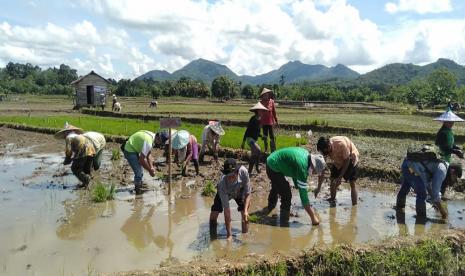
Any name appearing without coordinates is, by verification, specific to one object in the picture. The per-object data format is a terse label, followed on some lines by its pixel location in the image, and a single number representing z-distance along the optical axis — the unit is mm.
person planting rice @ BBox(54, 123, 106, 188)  8266
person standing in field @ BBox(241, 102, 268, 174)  9125
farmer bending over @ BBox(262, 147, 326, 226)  5966
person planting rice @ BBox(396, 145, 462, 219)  6645
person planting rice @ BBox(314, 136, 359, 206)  7062
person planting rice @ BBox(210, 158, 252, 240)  5500
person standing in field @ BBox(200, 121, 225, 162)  10508
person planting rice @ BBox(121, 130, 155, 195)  7895
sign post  7547
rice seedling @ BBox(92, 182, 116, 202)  7348
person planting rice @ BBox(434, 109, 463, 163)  7250
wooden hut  34000
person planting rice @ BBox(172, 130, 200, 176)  8828
